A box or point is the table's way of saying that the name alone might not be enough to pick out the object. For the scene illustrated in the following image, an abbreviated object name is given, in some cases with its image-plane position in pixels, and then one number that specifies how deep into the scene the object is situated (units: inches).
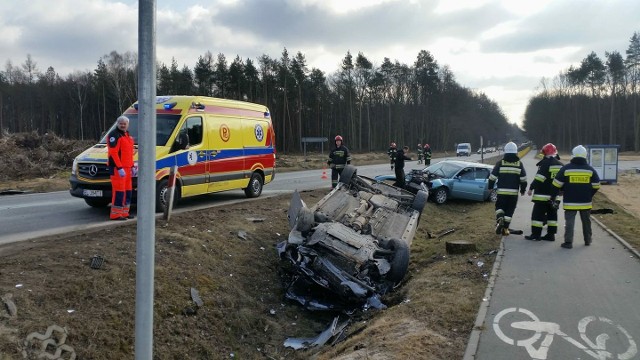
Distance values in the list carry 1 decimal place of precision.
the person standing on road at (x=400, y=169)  604.1
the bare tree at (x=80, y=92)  2507.4
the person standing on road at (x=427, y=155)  1252.5
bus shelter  898.1
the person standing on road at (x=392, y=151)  915.5
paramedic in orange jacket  320.8
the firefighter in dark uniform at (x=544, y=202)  366.3
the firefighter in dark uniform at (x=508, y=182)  373.4
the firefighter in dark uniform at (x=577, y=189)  343.6
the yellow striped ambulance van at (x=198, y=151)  354.3
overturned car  282.0
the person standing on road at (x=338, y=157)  527.5
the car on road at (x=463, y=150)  2393.0
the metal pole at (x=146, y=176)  83.9
